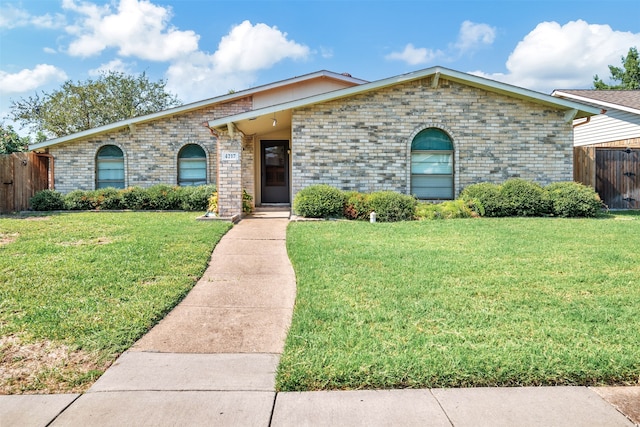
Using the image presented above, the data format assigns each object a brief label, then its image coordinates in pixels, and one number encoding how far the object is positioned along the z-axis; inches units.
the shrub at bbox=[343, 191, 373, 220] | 438.3
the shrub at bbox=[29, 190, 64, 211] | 540.7
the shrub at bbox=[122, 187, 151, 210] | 560.7
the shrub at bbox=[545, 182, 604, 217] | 446.6
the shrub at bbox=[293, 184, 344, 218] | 430.6
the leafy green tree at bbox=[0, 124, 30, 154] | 831.7
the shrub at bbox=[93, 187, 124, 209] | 554.6
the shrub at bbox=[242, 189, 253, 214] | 503.2
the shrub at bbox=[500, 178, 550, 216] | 446.9
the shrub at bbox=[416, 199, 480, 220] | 438.3
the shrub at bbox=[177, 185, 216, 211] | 557.3
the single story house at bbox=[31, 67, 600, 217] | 491.5
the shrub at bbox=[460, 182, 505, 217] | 446.6
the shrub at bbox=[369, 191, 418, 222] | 430.0
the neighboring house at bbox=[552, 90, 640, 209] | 549.3
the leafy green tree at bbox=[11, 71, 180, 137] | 1133.1
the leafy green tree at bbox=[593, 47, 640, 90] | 1480.1
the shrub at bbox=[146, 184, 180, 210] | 561.6
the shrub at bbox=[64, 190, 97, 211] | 551.5
